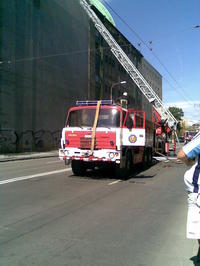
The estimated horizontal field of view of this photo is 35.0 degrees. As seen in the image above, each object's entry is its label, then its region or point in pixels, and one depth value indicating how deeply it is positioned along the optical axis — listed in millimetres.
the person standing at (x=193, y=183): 3445
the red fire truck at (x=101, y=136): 10805
